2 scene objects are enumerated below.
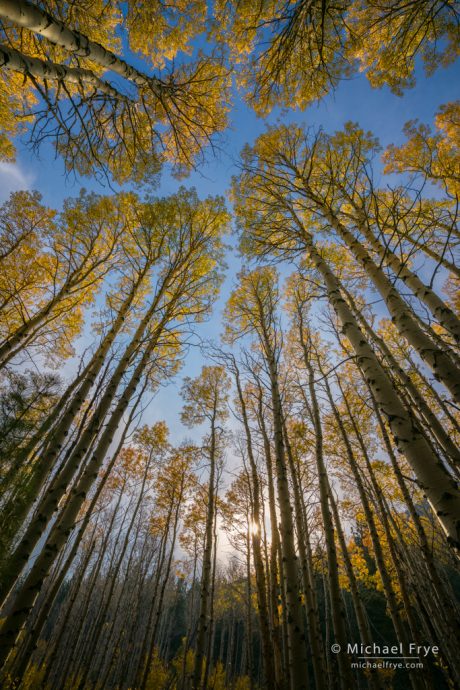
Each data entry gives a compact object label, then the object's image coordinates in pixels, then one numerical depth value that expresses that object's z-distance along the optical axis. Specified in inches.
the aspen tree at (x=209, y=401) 401.4
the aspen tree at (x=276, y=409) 138.2
